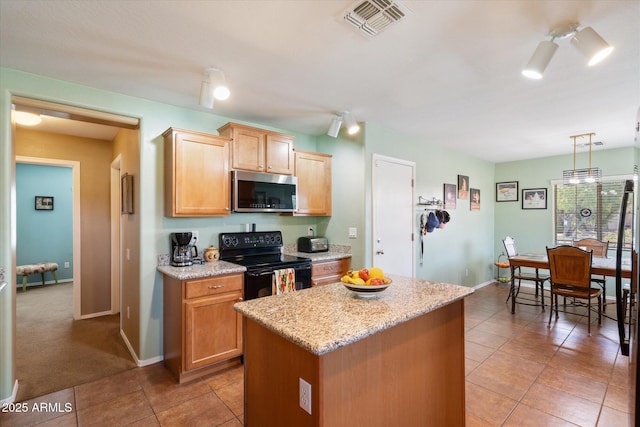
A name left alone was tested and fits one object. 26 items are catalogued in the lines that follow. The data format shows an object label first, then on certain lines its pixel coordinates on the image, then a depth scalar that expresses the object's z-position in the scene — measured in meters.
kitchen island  1.23
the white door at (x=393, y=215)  3.70
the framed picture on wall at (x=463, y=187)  5.20
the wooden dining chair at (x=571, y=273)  3.51
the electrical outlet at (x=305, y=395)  1.22
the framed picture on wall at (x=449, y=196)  4.87
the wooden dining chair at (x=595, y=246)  4.37
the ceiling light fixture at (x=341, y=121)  3.11
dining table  3.45
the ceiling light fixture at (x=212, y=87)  2.20
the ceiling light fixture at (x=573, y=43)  1.62
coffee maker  2.84
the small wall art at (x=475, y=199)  5.54
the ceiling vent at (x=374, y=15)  1.57
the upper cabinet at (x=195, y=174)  2.71
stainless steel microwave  3.04
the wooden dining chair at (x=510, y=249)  4.46
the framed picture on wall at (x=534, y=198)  5.59
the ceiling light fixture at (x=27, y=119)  3.07
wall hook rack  4.39
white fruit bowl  1.64
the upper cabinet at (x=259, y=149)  3.05
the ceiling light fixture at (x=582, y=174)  4.13
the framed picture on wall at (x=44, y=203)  6.02
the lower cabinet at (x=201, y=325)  2.48
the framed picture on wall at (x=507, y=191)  5.96
